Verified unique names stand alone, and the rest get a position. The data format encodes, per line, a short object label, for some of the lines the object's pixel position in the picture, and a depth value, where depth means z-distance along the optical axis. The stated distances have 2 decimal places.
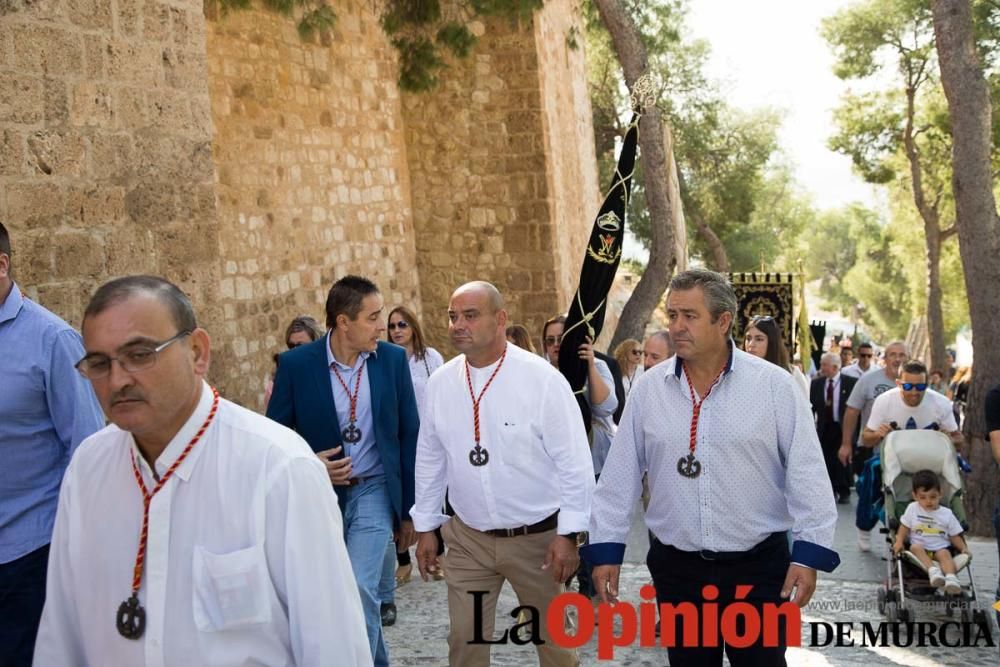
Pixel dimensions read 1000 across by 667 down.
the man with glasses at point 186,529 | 2.39
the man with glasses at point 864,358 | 12.50
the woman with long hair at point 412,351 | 7.94
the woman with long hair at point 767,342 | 6.94
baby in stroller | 6.98
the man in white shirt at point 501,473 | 4.86
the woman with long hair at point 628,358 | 9.14
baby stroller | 6.92
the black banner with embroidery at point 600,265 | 7.48
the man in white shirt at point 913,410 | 8.14
